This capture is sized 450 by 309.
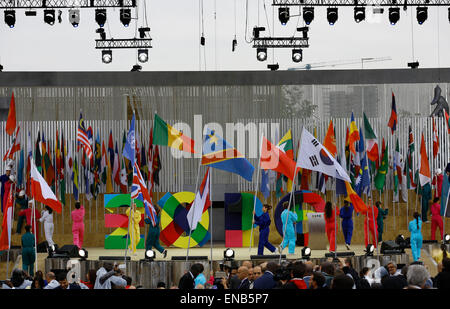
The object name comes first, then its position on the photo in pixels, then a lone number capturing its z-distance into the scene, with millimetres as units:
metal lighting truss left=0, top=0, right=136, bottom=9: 21688
